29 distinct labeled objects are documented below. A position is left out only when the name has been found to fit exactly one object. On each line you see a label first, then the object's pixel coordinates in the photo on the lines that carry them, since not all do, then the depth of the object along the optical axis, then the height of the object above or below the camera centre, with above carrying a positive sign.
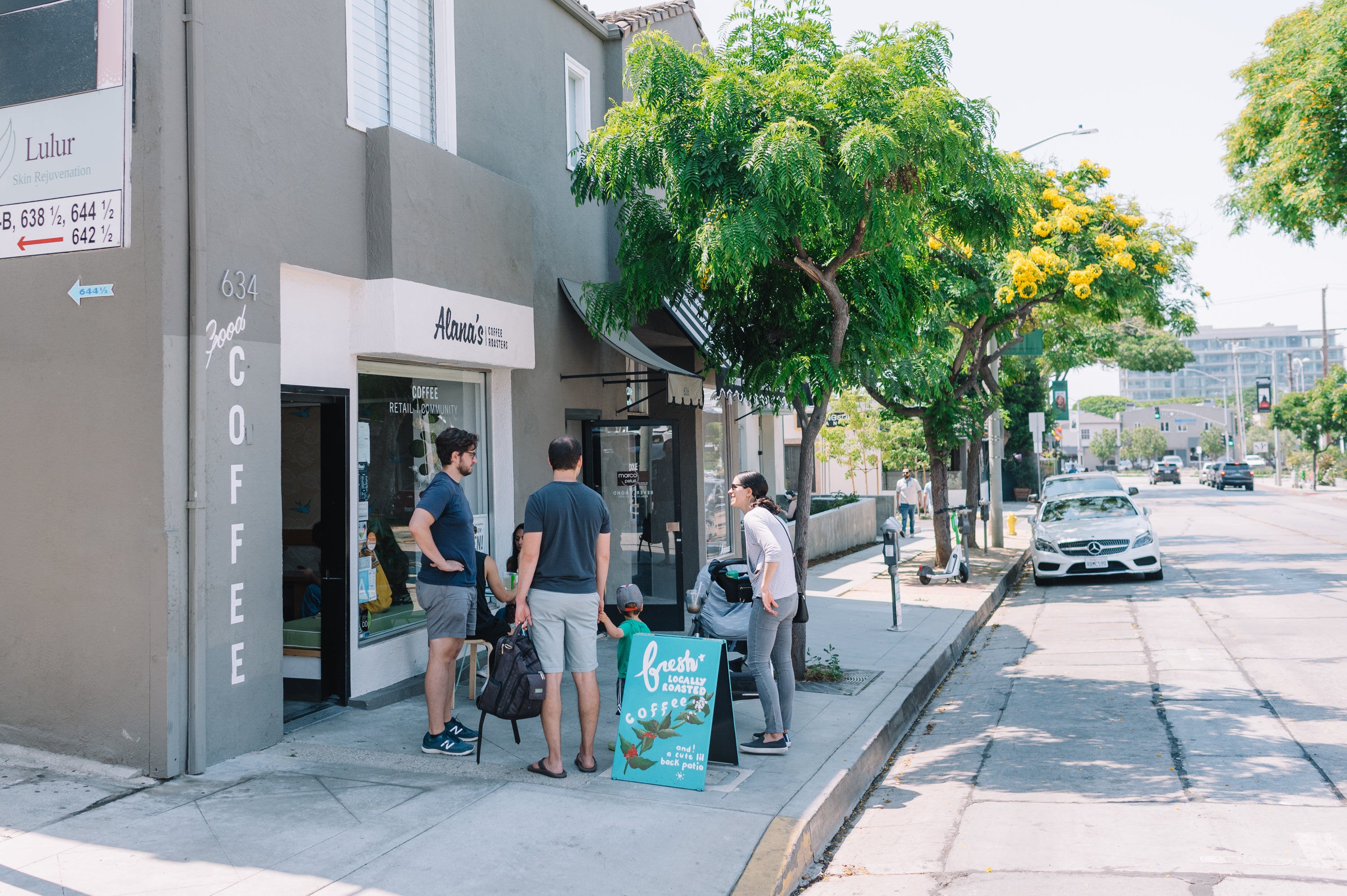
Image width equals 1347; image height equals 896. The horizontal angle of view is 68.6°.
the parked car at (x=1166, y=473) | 65.88 -0.79
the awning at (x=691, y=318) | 10.68 +1.66
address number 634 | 5.75 +1.11
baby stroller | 6.72 -0.97
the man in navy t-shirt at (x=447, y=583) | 6.01 -0.71
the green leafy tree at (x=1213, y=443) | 110.06 +1.99
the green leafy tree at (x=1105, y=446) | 125.31 +2.00
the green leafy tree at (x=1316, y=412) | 47.44 +2.41
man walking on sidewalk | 24.09 -0.96
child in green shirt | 6.04 -0.98
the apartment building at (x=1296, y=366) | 135.38 +17.01
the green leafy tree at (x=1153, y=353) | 35.88 +4.07
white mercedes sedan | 14.82 -1.24
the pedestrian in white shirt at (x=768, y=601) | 6.11 -0.84
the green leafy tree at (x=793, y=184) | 7.11 +2.16
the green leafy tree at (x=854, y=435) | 26.56 +0.81
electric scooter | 14.85 -1.63
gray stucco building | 5.40 +0.82
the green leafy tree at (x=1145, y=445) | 121.00 +1.99
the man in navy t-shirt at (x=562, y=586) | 5.55 -0.66
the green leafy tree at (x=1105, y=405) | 149.96 +8.81
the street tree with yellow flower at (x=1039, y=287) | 14.53 +2.68
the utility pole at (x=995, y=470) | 20.41 -0.13
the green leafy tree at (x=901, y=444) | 25.73 +0.56
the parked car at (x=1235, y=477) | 50.66 -0.85
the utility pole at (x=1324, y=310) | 52.88 +8.12
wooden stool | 7.17 -1.44
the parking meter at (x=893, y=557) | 11.08 -1.05
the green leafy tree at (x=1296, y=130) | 14.20 +5.09
